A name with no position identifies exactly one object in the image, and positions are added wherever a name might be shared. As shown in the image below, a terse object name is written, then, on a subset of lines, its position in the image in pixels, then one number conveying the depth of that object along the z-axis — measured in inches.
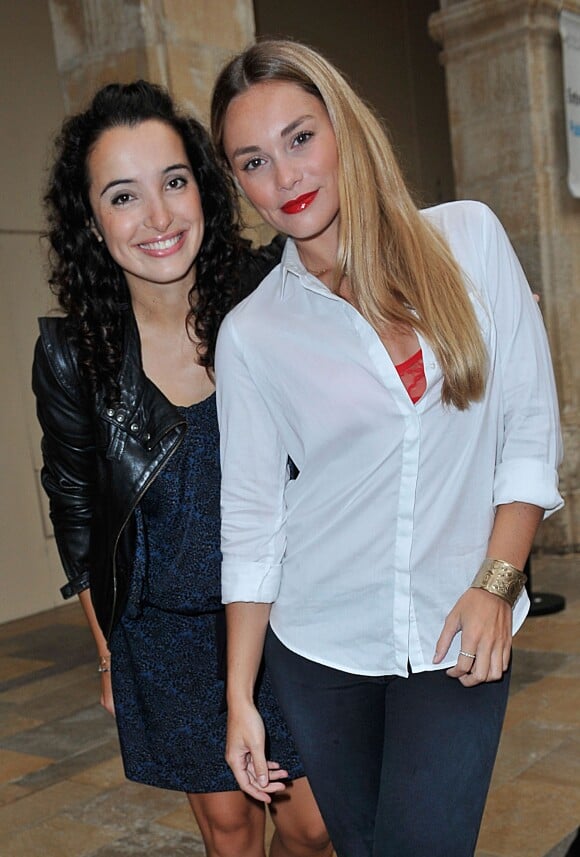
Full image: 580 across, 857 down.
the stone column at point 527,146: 284.0
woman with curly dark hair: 95.3
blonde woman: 72.6
